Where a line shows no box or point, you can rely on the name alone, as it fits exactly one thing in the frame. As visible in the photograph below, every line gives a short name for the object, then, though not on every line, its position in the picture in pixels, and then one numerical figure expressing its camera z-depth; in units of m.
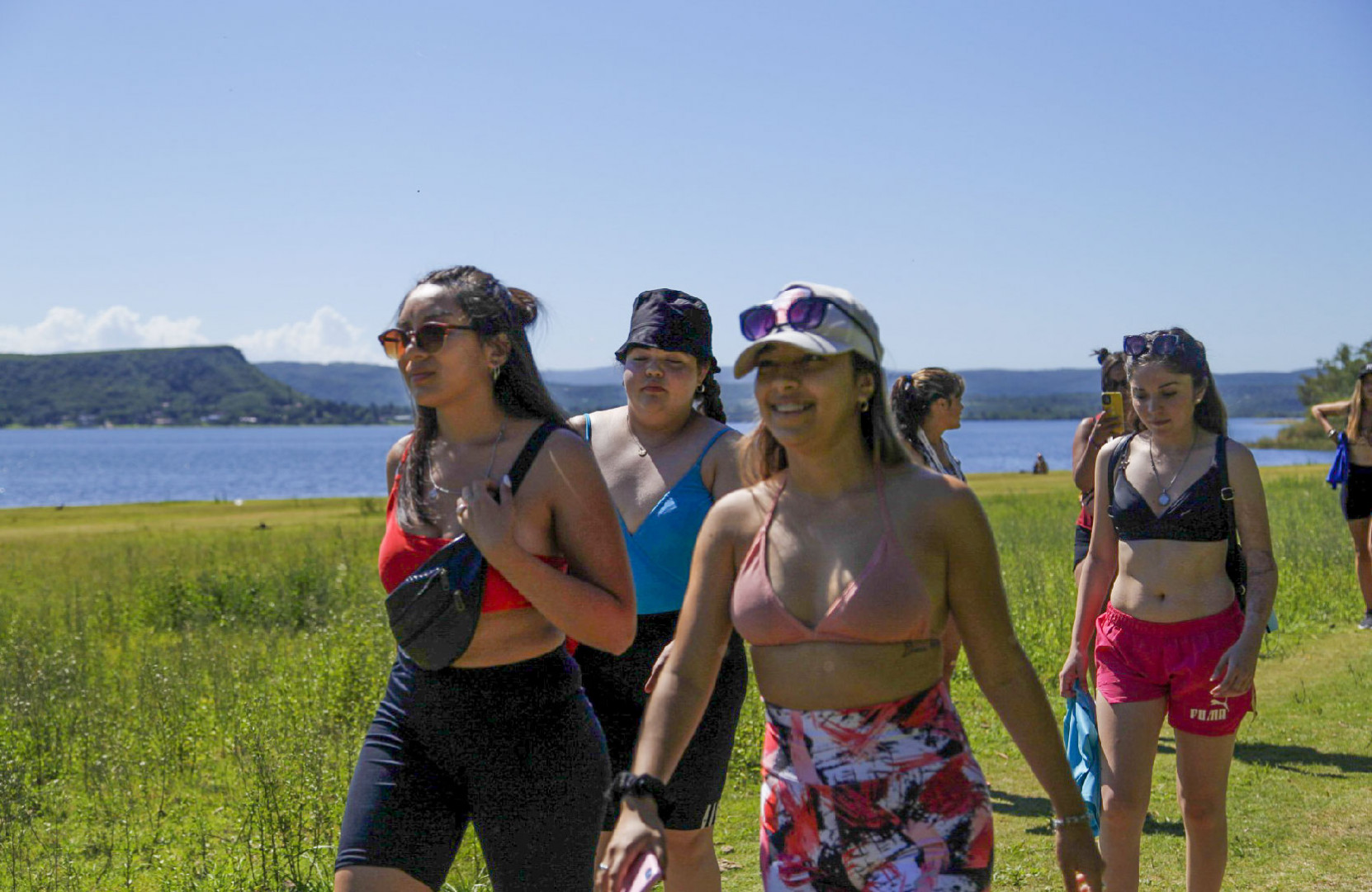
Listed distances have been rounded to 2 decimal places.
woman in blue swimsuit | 4.00
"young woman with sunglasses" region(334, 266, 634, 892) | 2.99
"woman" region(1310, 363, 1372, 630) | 11.17
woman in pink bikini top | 2.50
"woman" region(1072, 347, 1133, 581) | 6.64
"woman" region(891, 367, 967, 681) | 5.86
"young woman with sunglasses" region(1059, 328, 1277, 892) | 4.28
